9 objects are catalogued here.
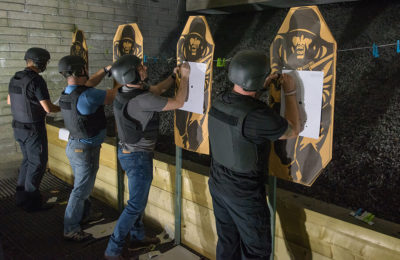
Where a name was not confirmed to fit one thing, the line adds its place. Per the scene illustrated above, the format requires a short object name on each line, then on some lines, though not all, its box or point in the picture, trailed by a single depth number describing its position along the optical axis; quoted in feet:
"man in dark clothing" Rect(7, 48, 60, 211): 8.25
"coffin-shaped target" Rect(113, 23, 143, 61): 7.87
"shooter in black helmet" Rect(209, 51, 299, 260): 4.19
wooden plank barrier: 4.32
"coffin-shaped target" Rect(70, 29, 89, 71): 9.75
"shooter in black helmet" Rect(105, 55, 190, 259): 5.78
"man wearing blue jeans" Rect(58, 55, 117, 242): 6.68
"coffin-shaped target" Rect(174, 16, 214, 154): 6.08
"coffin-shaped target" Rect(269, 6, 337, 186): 4.55
